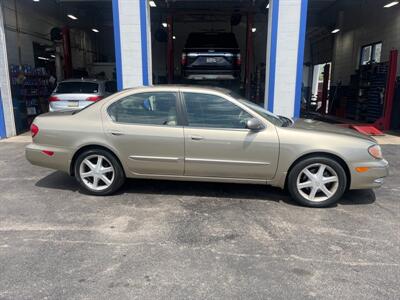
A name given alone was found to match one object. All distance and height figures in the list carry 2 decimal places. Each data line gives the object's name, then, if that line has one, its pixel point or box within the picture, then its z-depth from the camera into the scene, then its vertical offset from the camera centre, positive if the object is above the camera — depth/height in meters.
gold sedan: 4.40 -0.86
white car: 9.50 -0.35
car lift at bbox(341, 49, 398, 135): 10.28 -0.81
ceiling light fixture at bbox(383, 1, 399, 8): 11.66 +2.73
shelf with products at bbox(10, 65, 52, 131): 10.55 -0.37
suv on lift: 10.65 +0.62
